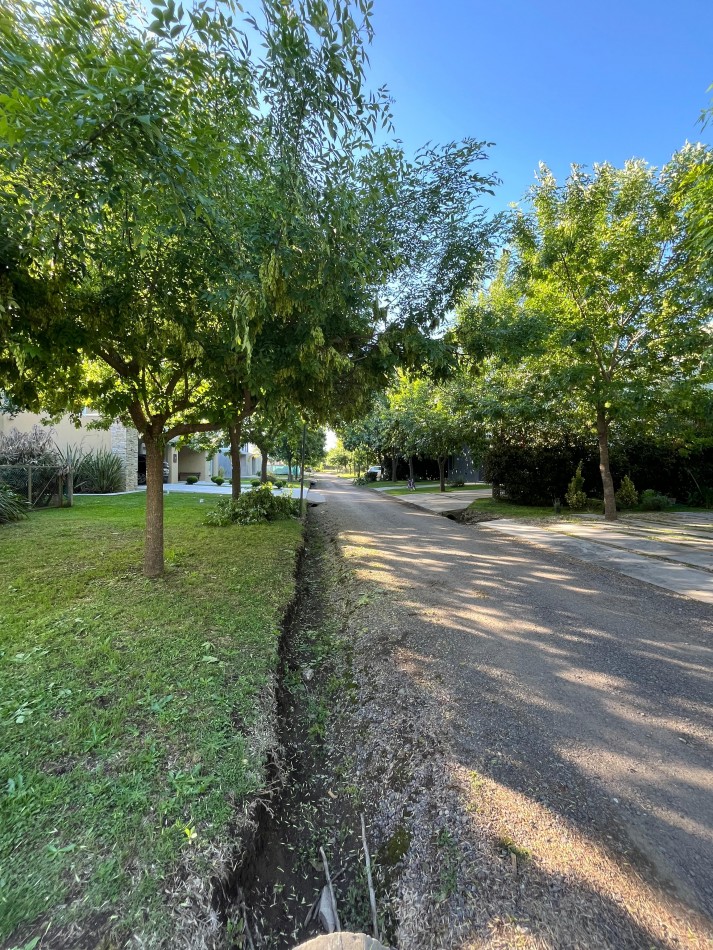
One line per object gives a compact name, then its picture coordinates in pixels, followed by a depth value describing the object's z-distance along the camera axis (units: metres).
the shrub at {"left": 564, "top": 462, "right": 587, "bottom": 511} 14.27
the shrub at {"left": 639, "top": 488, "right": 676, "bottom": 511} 14.16
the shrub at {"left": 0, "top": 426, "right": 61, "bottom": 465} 13.15
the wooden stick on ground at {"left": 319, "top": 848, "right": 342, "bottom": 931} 1.88
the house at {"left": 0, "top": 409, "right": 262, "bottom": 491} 17.02
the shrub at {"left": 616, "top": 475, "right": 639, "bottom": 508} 14.37
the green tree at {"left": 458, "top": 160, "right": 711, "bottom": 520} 10.14
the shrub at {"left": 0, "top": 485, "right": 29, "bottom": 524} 10.07
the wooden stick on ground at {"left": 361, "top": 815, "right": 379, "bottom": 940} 1.83
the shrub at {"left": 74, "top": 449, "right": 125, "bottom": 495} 16.81
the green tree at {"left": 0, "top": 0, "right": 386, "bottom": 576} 2.27
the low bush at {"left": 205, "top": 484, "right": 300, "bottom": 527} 10.87
